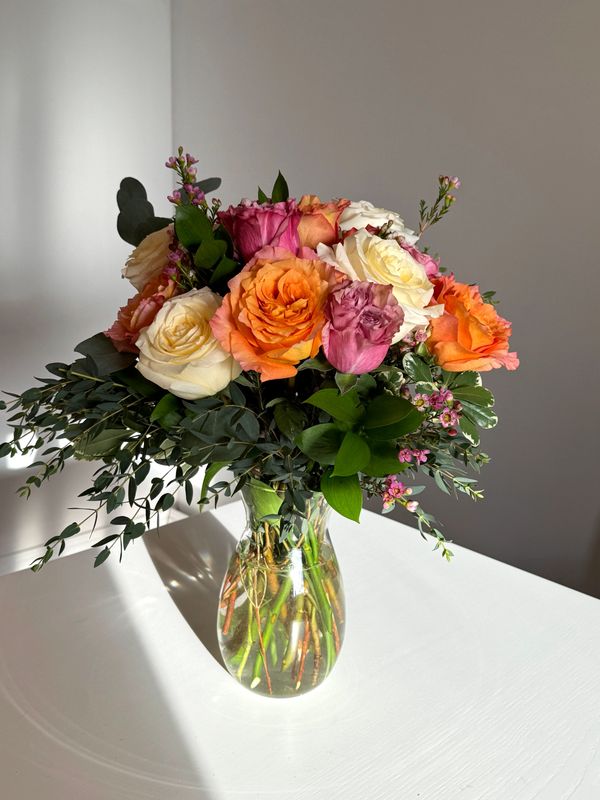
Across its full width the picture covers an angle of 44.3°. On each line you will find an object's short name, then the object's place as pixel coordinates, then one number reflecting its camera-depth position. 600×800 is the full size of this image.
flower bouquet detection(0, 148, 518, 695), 0.58
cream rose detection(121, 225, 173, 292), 0.67
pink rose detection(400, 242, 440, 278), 0.65
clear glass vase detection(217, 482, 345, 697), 0.76
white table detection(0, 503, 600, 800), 0.69
